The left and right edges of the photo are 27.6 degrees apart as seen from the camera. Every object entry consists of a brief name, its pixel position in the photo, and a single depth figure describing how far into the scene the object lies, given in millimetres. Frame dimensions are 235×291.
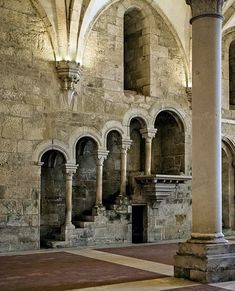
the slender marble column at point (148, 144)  11719
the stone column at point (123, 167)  11283
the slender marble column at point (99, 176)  10836
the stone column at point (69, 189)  10328
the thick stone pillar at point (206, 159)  6098
